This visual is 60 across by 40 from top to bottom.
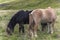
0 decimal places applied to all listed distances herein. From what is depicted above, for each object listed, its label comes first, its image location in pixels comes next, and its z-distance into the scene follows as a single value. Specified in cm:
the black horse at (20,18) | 1277
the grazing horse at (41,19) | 1163
